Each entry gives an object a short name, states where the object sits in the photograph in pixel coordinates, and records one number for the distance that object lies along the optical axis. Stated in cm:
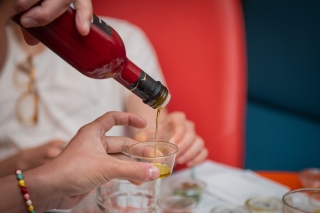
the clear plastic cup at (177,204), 92
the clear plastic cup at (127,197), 80
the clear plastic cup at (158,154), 68
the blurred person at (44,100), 127
